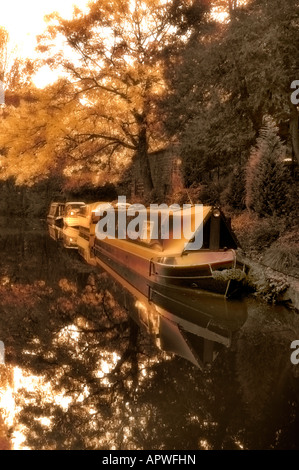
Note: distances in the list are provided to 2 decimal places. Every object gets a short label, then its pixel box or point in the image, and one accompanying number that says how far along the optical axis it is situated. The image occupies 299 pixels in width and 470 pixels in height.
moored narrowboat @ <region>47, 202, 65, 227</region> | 40.44
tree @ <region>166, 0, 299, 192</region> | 19.05
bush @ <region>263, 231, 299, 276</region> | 12.98
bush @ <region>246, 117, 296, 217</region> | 17.33
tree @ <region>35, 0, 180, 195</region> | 28.97
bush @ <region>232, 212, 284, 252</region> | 15.60
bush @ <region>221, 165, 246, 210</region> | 22.62
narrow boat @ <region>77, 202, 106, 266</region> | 22.58
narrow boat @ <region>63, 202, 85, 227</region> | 34.47
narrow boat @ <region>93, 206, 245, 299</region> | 11.60
